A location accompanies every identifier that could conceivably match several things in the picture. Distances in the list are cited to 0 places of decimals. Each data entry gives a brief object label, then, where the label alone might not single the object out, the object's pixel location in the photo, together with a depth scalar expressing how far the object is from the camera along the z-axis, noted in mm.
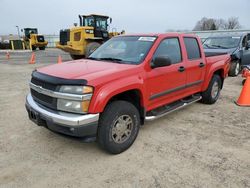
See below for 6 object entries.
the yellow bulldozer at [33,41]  31016
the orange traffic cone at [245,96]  5852
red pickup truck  3068
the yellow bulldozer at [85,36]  14734
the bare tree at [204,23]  65062
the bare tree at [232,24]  69000
